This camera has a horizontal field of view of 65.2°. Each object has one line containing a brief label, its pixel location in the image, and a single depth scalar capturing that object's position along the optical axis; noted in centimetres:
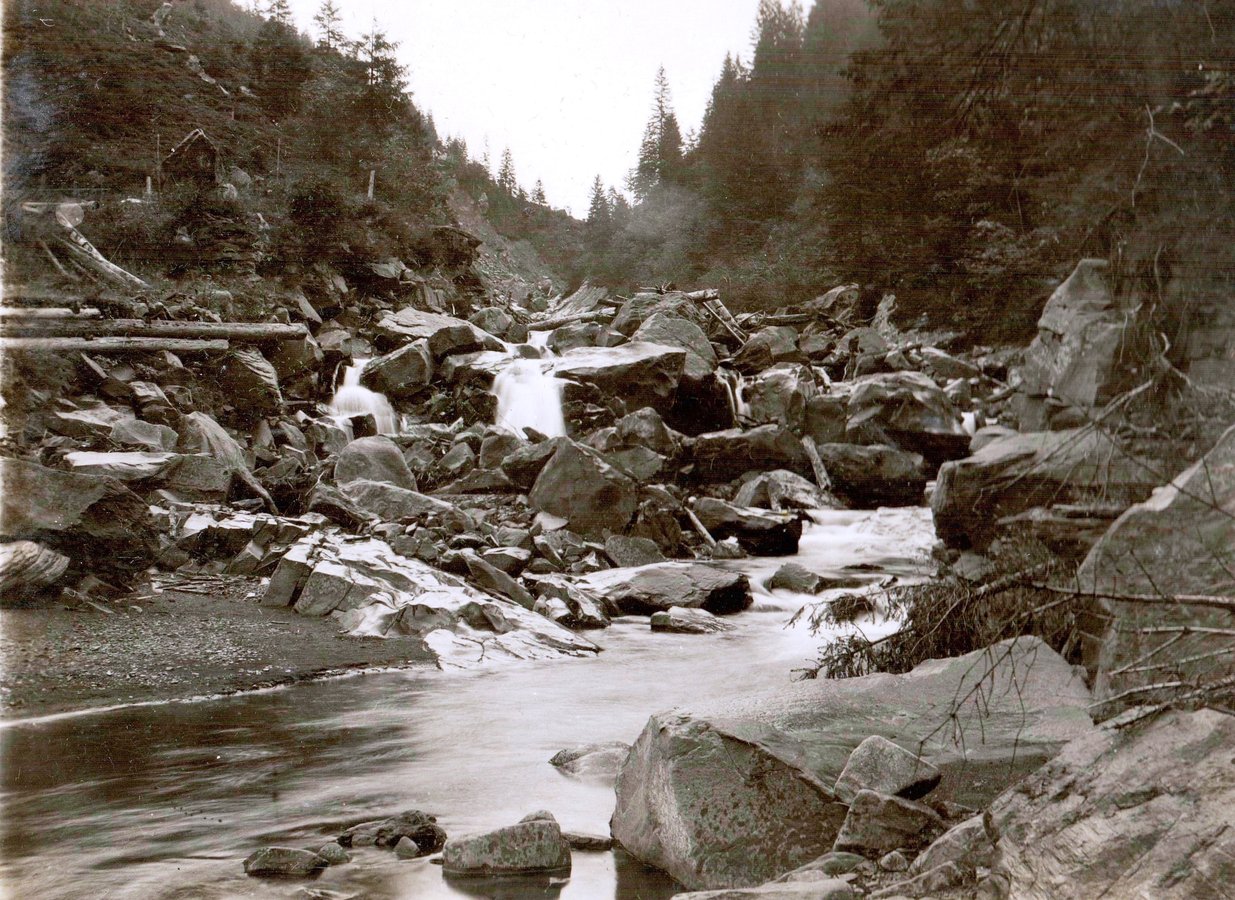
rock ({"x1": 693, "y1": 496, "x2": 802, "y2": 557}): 1514
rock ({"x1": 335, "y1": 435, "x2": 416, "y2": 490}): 1494
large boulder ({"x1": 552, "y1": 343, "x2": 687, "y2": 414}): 2119
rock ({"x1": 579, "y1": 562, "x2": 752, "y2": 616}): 1104
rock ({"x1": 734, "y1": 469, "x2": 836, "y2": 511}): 1780
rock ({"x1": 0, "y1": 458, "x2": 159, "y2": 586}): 804
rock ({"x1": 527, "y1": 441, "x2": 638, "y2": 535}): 1412
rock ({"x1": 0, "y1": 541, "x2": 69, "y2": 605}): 757
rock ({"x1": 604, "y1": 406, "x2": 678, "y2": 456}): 1816
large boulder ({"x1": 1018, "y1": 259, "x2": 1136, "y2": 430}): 982
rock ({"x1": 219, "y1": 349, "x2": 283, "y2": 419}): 1730
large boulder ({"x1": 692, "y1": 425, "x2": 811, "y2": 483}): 1894
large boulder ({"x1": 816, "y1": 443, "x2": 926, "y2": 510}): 1889
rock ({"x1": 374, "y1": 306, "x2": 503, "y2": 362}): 2294
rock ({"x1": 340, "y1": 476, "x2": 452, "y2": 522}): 1262
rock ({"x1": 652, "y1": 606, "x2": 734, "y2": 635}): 1027
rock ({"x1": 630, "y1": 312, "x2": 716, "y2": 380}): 2330
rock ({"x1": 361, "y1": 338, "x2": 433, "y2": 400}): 2145
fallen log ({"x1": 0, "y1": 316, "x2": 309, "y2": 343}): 1506
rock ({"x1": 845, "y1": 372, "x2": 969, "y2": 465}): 1977
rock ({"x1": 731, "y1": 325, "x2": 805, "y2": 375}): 2552
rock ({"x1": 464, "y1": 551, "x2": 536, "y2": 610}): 1007
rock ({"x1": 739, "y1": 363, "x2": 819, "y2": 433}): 2181
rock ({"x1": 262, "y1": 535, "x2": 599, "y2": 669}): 876
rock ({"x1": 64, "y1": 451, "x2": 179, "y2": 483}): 998
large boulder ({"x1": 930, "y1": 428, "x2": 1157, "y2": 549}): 834
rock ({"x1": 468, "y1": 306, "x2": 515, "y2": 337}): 2841
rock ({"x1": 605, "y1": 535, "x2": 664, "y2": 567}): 1320
